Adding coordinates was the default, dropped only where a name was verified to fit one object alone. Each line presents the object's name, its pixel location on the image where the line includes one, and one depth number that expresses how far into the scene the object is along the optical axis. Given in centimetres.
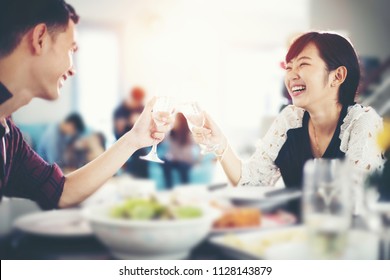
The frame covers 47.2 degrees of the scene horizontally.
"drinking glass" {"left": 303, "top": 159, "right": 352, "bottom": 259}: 83
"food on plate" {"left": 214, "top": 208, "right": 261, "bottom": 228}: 95
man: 119
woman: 136
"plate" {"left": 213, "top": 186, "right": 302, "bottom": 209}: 111
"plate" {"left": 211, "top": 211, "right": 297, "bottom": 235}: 93
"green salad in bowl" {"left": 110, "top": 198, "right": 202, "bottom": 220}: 85
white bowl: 81
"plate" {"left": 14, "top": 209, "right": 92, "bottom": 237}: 90
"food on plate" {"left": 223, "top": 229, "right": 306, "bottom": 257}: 86
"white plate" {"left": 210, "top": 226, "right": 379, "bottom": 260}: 85
